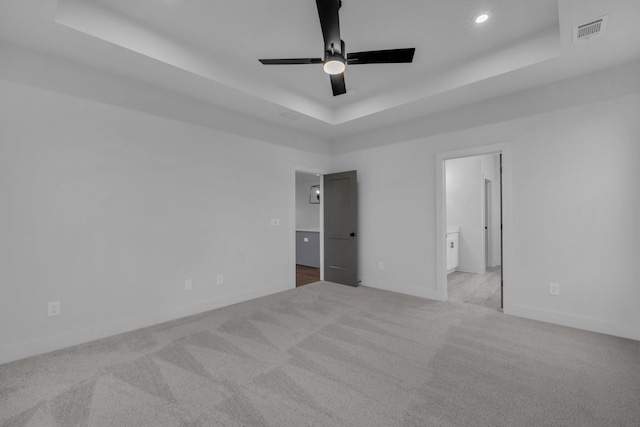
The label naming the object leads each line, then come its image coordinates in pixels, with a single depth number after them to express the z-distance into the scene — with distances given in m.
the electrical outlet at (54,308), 2.57
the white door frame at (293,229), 4.69
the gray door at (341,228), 4.91
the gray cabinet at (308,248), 6.65
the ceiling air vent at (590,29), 2.16
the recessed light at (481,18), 2.43
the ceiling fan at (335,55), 1.85
